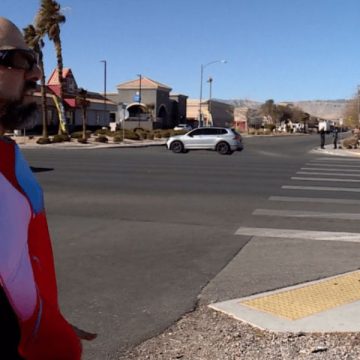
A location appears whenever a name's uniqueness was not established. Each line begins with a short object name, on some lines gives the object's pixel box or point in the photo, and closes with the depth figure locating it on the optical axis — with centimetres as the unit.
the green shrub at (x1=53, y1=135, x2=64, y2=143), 4396
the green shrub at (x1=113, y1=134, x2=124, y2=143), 4898
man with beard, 156
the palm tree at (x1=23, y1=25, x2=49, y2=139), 4666
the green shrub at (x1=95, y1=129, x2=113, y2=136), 5764
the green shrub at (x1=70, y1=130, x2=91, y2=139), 5055
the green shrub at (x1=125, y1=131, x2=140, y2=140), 5352
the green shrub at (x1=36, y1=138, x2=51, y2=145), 4156
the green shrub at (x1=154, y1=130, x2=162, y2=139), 6211
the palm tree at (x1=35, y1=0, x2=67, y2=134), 4778
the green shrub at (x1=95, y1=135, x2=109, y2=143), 4746
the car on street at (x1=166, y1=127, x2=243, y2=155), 3247
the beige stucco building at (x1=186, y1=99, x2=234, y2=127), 12012
